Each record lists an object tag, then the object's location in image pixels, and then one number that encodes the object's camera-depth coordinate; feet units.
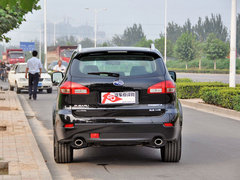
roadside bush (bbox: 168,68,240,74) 233.43
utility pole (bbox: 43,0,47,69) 180.50
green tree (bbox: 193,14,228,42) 458.09
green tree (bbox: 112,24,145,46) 591.29
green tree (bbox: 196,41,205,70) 312.09
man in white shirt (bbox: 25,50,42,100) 70.95
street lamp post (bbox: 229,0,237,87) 65.10
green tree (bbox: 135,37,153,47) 398.31
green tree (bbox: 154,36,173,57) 368.38
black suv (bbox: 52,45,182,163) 24.67
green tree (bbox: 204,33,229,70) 274.16
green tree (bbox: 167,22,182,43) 523.70
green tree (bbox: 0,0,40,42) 60.39
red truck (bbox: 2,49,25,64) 248.18
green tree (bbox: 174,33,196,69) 310.86
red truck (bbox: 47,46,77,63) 203.41
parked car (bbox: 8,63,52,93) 86.53
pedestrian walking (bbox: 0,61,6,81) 154.20
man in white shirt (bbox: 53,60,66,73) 91.30
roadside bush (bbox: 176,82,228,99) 70.90
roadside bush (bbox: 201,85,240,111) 52.48
